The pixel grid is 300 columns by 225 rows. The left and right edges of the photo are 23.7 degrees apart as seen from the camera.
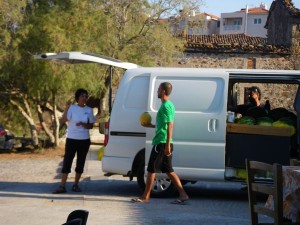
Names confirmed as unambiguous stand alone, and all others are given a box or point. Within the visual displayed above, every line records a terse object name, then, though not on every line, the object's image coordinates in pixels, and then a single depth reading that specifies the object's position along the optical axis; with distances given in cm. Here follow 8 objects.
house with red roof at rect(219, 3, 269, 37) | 8869
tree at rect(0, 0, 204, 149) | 2205
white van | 1116
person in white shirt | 1209
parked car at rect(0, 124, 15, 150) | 2334
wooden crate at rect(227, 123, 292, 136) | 1105
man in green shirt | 1069
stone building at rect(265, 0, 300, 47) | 3909
